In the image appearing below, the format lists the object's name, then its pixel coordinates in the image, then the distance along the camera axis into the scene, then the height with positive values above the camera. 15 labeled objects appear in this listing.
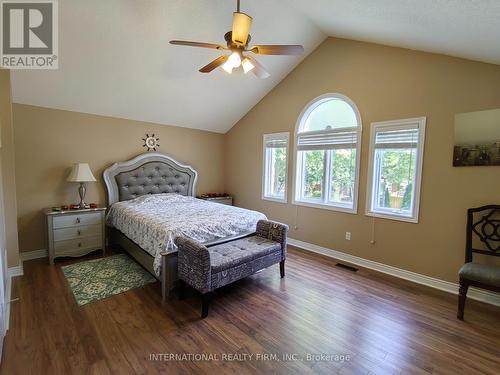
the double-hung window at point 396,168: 3.08 +0.12
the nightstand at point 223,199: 5.21 -0.58
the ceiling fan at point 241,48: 2.12 +1.17
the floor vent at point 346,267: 3.46 -1.28
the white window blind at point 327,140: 3.68 +0.55
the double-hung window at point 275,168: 4.56 +0.11
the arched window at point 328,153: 3.69 +0.35
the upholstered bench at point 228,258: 2.28 -0.87
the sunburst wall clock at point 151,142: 4.51 +0.51
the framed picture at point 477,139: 2.55 +0.43
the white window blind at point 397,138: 3.11 +0.50
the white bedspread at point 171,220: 2.76 -0.61
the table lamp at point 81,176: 3.50 -0.11
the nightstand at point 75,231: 3.35 -0.90
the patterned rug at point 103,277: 2.68 -1.32
